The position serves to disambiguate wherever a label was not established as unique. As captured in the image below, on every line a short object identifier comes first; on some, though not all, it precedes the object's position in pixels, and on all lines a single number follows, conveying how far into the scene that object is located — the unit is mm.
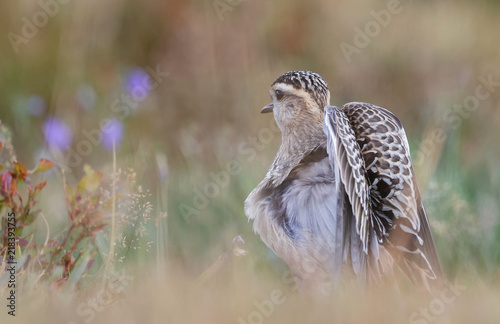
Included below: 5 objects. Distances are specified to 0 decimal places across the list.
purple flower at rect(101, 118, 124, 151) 8578
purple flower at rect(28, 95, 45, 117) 10336
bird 6246
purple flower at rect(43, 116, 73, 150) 8328
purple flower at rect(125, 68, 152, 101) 9969
